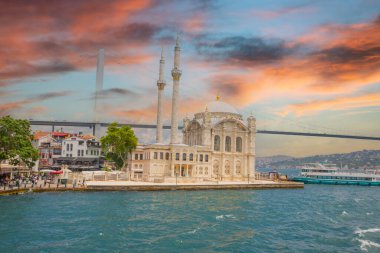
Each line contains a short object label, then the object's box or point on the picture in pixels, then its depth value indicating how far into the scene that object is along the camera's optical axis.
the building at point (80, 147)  77.81
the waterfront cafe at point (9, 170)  50.26
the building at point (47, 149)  77.62
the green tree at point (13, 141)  43.62
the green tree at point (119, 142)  64.50
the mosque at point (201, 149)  61.94
